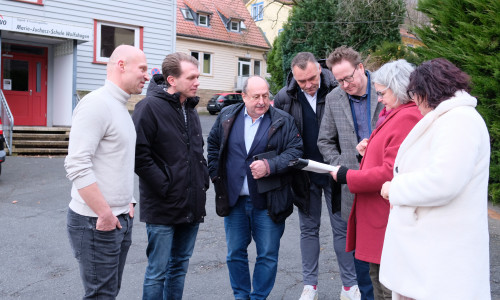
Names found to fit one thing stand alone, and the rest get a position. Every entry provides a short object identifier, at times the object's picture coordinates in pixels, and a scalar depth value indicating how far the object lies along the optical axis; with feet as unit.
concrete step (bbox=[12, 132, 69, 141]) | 43.29
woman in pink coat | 9.59
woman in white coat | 7.27
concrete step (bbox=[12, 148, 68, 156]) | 41.55
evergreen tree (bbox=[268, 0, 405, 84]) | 55.57
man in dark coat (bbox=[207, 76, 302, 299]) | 12.68
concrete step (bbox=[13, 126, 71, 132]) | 44.39
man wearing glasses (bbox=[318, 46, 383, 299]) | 12.54
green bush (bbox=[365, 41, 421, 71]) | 37.48
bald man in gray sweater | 8.68
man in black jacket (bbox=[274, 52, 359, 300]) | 13.83
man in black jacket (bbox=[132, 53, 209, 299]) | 11.09
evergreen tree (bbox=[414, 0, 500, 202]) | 23.00
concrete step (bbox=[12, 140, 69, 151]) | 42.19
